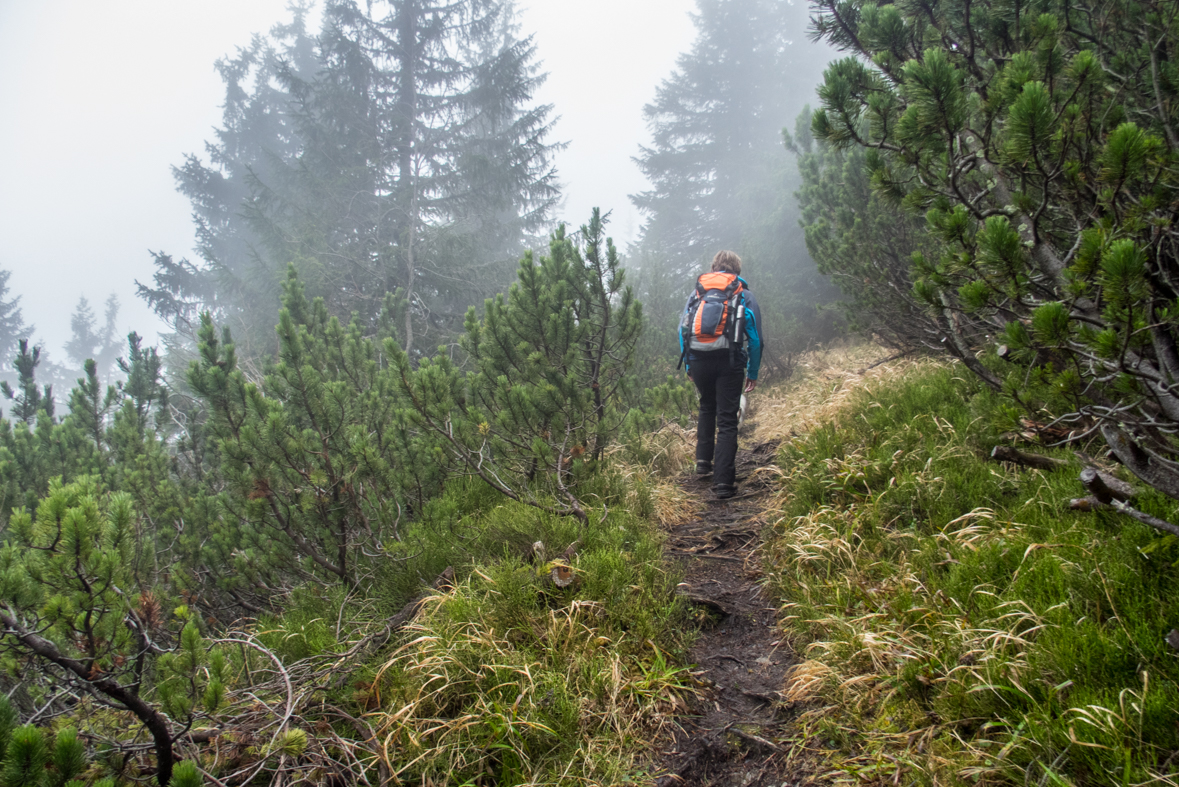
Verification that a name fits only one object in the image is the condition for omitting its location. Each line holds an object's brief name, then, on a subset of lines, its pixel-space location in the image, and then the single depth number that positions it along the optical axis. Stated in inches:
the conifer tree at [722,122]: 807.1
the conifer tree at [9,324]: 1299.2
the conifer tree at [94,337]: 1784.0
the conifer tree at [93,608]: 57.5
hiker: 175.6
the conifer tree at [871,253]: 214.8
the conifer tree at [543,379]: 149.1
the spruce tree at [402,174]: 553.9
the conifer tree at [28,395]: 242.5
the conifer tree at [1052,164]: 60.0
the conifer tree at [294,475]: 136.3
